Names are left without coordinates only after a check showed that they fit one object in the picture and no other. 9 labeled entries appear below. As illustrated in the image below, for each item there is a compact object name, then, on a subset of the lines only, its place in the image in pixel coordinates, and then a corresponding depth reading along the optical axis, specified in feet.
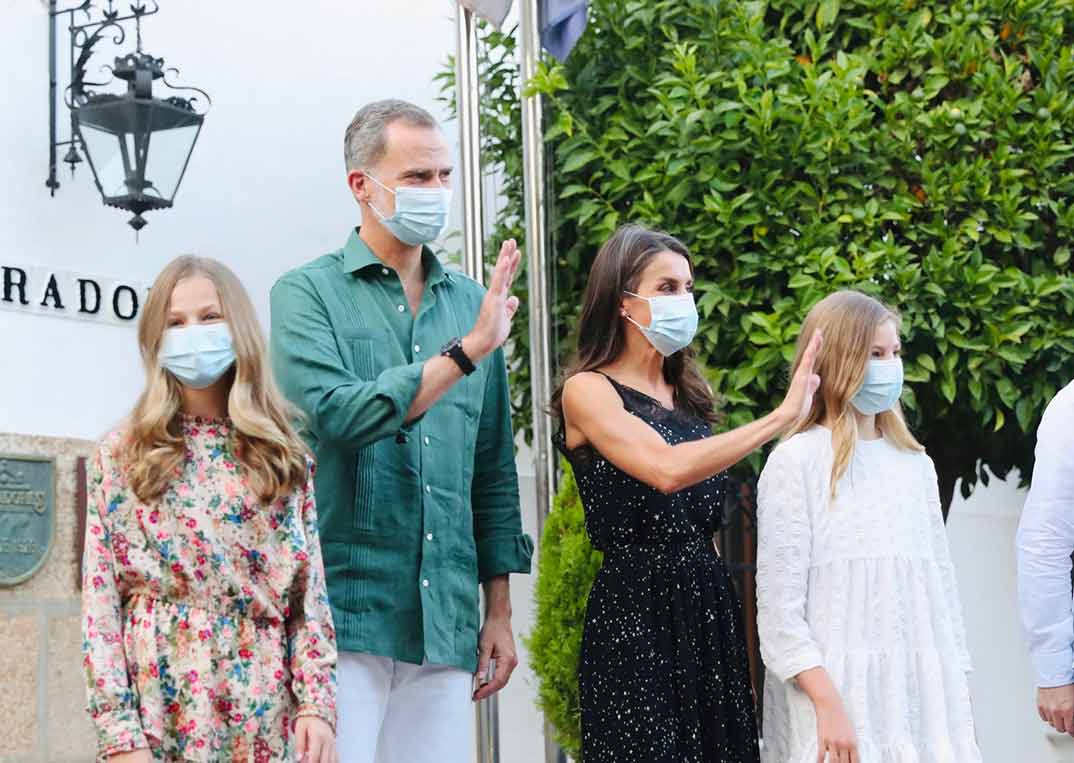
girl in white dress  14.28
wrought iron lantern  20.29
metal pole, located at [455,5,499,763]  21.56
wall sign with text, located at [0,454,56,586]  19.51
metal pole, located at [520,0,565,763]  21.38
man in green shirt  13.16
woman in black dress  13.85
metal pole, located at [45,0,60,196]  20.42
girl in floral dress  11.89
